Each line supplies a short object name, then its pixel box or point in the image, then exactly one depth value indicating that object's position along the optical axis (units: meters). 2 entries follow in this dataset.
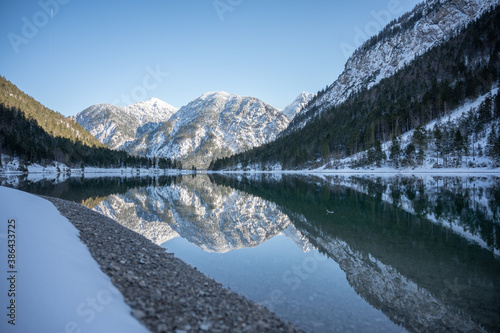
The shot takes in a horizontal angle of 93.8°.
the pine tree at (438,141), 83.94
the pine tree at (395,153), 94.41
